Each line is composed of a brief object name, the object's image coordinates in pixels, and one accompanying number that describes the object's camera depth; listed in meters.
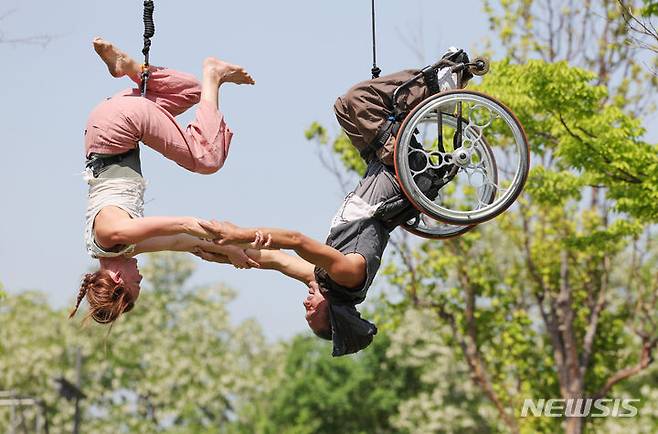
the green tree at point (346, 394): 59.59
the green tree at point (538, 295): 34.31
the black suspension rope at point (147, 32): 11.67
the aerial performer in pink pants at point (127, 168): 11.05
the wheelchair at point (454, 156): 11.31
